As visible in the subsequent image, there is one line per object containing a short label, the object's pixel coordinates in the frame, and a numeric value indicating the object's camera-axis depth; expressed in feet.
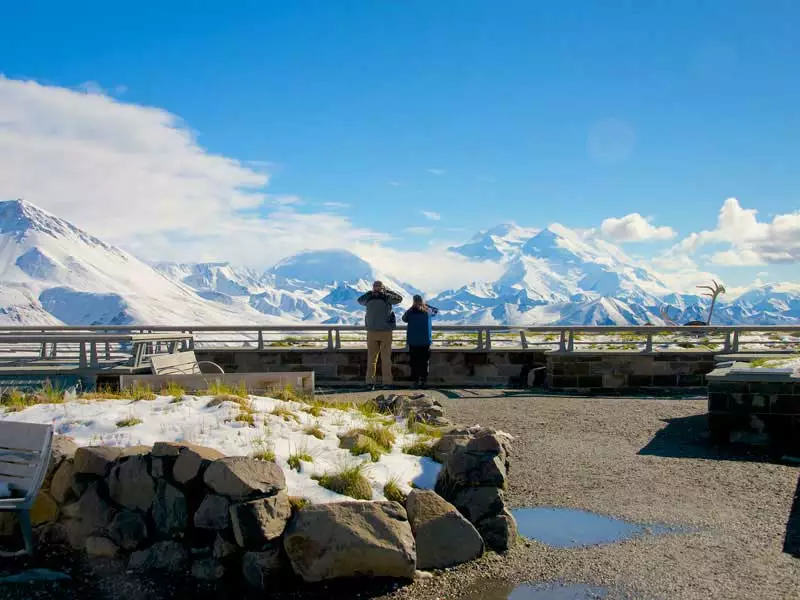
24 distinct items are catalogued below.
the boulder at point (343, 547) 18.12
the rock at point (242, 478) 18.85
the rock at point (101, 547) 19.48
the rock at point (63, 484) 20.26
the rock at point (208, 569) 18.62
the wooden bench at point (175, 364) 39.27
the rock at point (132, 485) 19.92
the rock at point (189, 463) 19.71
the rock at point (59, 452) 20.54
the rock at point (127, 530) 19.52
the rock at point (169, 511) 19.51
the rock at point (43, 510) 20.29
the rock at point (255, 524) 18.34
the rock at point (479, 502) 20.97
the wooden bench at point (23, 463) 19.01
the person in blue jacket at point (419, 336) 50.85
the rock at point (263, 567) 18.04
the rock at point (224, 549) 18.70
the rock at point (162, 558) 19.04
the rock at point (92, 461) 20.31
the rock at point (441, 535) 19.33
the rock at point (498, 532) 20.36
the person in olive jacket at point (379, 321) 49.67
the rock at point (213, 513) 18.94
